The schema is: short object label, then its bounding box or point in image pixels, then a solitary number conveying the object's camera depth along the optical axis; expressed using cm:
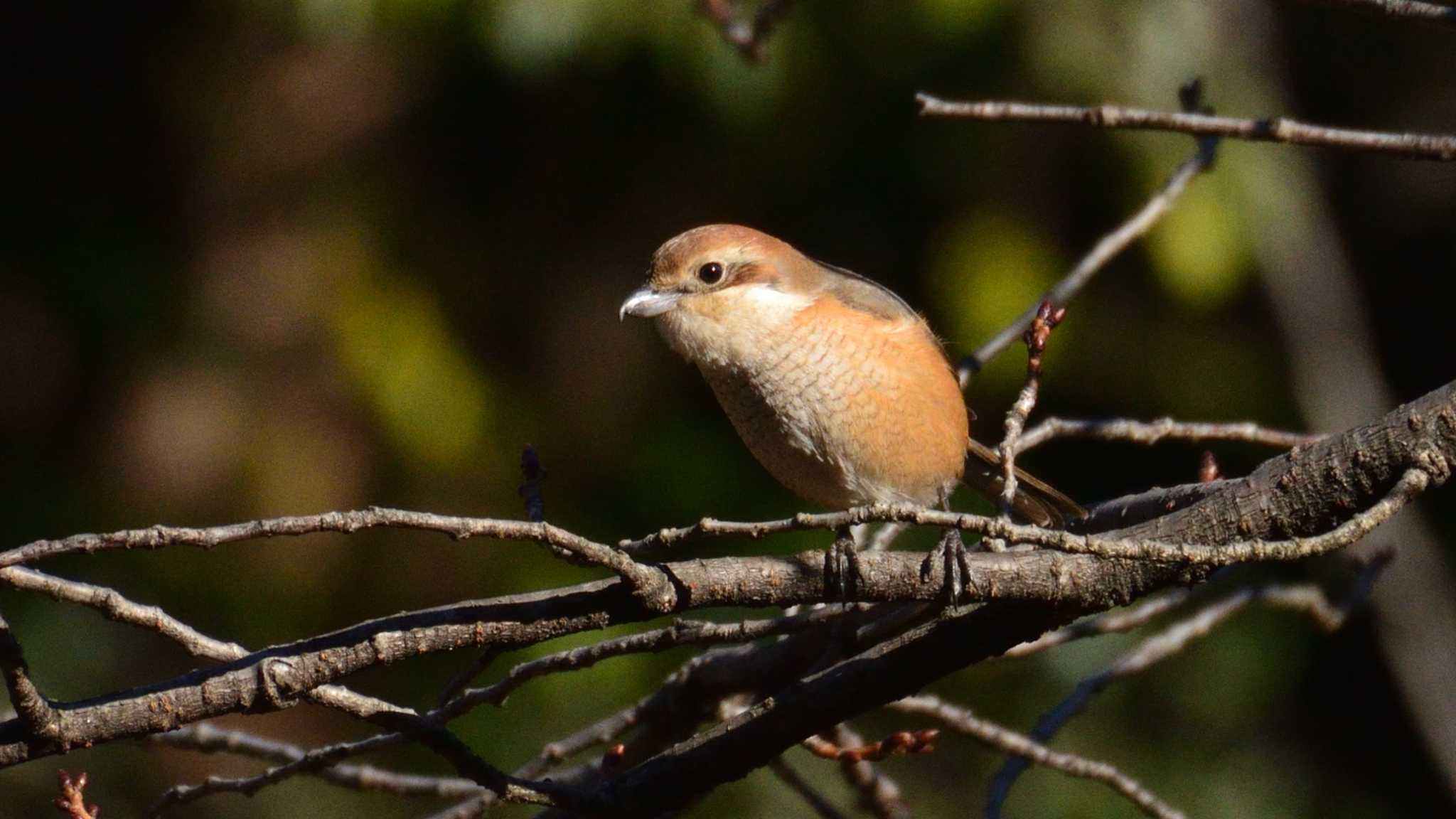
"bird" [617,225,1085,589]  667
